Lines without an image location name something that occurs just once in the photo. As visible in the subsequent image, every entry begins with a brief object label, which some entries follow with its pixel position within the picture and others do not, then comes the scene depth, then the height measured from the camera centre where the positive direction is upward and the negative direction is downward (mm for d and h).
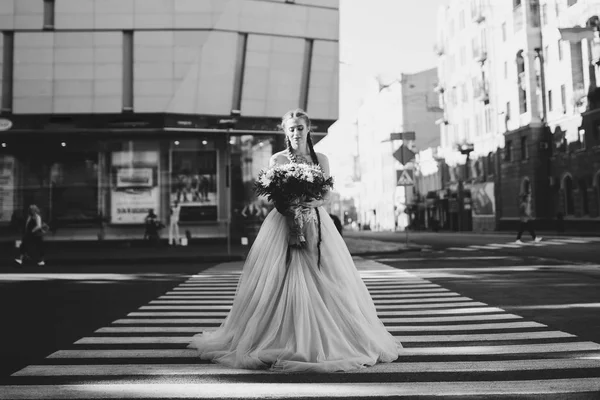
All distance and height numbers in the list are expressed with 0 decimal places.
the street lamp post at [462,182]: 59625 +4982
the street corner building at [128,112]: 27641 +5641
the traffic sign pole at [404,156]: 22297 +2850
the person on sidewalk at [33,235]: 19953 +193
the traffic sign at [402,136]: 22078 +3469
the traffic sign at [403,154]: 22781 +2894
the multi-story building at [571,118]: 38219 +7308
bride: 5004 -610
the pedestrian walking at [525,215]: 26266 +672
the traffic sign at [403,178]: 24016 +2132
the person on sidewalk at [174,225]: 27969 +579
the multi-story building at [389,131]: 80688 +14246
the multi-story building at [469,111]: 54969 +11600
